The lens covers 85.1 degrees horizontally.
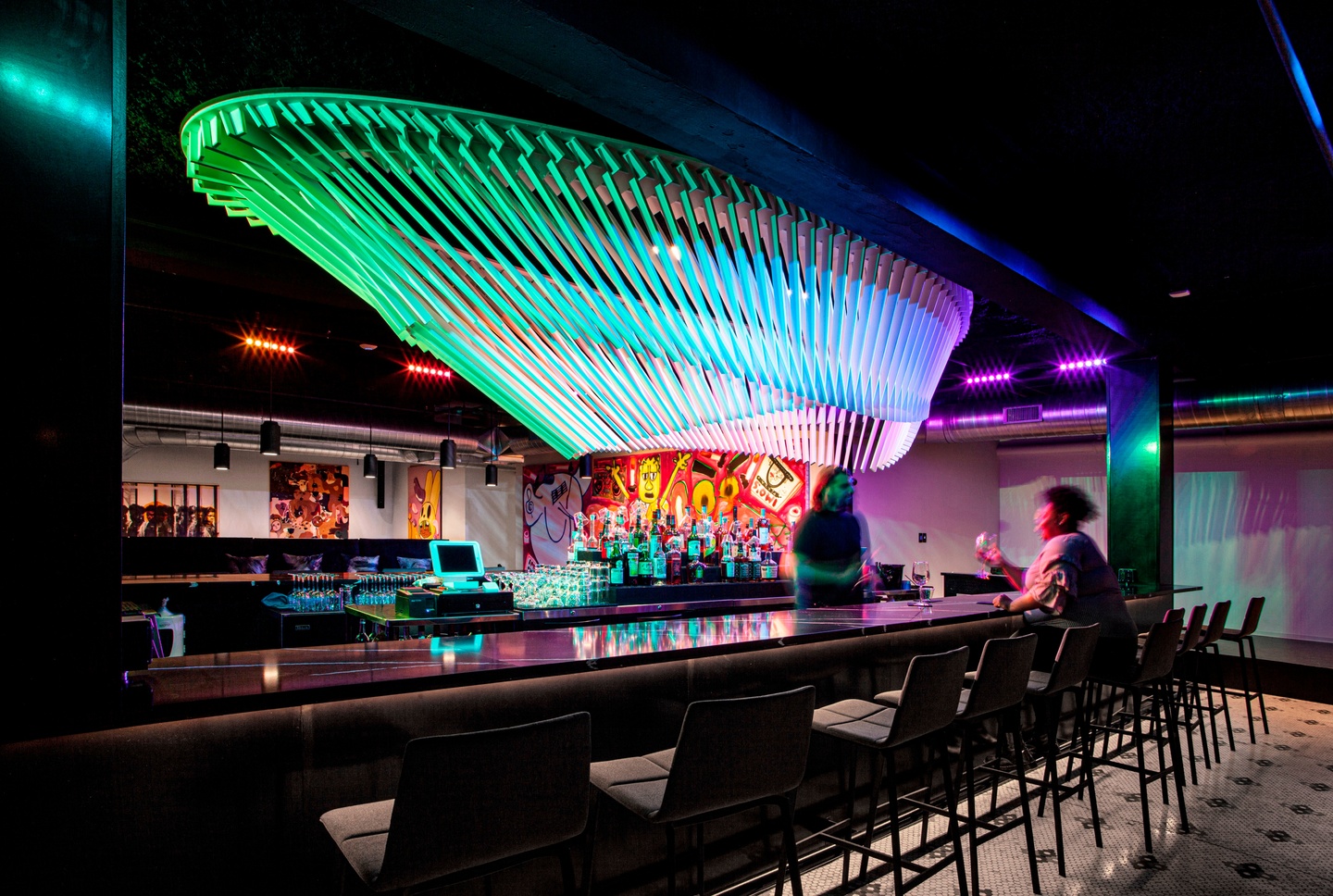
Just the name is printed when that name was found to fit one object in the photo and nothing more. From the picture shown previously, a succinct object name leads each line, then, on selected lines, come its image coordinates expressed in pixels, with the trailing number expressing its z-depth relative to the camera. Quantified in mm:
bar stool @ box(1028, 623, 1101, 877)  3014
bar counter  1624
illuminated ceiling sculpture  2658
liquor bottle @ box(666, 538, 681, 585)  5566
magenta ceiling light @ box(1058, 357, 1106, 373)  7643
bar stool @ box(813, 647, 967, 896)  2289
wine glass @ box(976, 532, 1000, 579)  3850
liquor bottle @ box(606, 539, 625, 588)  5062
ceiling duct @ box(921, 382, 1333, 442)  6543
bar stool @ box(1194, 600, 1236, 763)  4699
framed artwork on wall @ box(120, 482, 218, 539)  11031
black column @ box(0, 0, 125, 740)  1356
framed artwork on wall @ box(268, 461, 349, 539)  12500
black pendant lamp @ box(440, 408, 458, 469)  10273
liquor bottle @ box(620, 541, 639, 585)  5160
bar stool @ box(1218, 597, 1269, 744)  5227
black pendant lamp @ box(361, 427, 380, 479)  10156
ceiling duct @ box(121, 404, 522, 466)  8414
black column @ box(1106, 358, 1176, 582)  5859
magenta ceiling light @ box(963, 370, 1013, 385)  8320
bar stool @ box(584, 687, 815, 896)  1709
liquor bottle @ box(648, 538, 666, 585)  5359
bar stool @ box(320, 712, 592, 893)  1367
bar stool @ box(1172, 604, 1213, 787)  4234
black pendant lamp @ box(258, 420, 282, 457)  8180
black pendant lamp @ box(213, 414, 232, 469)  8664
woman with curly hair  3547
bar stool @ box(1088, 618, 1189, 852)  3434
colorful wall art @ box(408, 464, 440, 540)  13883
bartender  4086
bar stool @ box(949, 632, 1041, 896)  2584
